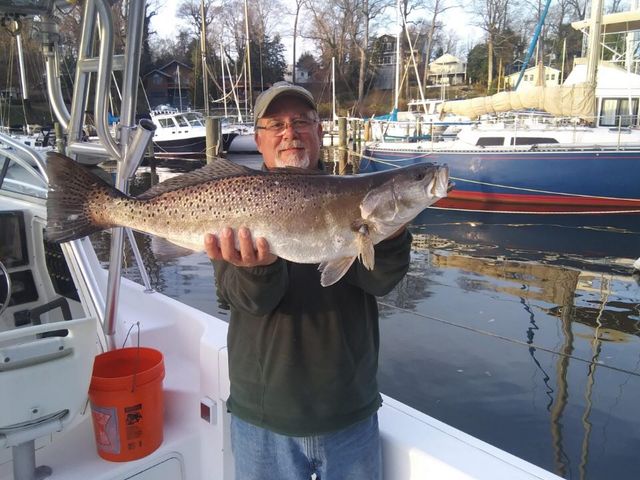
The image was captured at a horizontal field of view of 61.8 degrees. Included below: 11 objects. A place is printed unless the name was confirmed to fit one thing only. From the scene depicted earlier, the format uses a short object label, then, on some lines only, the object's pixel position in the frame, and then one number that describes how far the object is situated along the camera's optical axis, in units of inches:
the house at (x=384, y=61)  2190.0
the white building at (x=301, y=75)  2460.6
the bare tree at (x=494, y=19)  1969.7
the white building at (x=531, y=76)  1684.9
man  86.3
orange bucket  116.2
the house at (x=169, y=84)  2329.0
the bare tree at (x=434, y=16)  2000.5
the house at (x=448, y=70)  2374.5
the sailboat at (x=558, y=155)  613.0
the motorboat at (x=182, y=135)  1316.4
